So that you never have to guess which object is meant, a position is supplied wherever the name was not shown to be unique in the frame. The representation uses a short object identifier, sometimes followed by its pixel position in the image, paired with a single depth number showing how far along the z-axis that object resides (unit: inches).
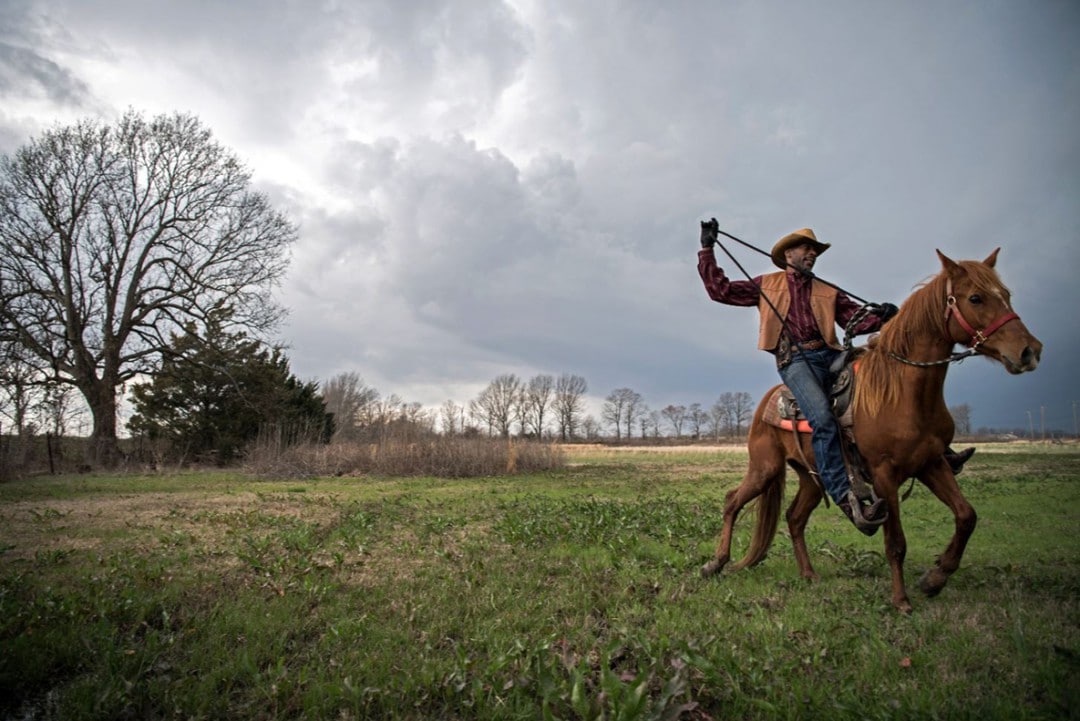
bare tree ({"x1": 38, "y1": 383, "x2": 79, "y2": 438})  966.4
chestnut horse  167.0
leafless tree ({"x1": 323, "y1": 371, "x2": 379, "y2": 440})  2399.1
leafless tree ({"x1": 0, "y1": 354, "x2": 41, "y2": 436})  853.2
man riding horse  193.3
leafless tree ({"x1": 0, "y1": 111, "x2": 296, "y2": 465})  986.1
